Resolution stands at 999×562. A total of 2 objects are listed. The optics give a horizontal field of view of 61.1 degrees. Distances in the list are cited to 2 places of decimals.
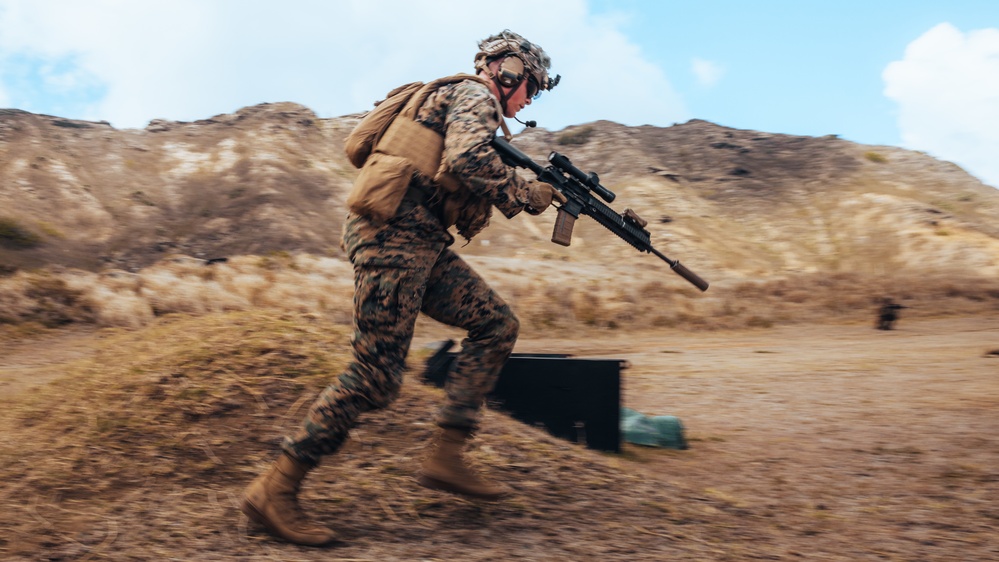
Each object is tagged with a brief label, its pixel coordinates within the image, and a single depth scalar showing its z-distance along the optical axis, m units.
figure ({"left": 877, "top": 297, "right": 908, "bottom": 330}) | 13.81
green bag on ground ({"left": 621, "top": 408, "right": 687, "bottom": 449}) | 5.91
